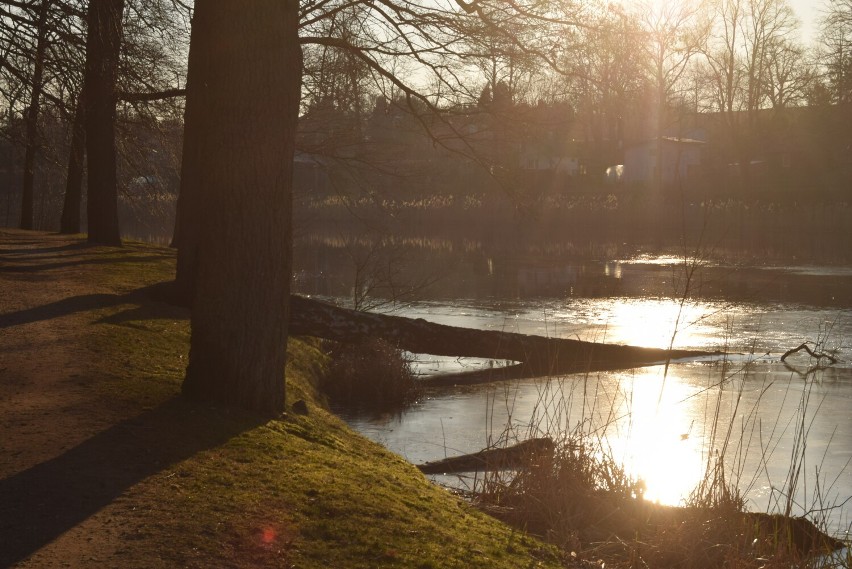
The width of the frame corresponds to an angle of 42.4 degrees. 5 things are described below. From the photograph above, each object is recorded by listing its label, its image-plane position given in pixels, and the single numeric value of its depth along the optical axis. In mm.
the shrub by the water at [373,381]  12742
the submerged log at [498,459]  8047
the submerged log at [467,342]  14039
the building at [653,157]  76375
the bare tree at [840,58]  49219
